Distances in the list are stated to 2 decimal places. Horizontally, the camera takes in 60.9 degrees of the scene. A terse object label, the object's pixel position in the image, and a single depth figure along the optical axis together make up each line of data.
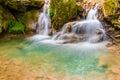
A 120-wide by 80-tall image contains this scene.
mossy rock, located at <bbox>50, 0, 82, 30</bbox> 4.88
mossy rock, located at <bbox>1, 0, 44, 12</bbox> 5.08
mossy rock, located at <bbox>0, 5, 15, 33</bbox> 4.96
